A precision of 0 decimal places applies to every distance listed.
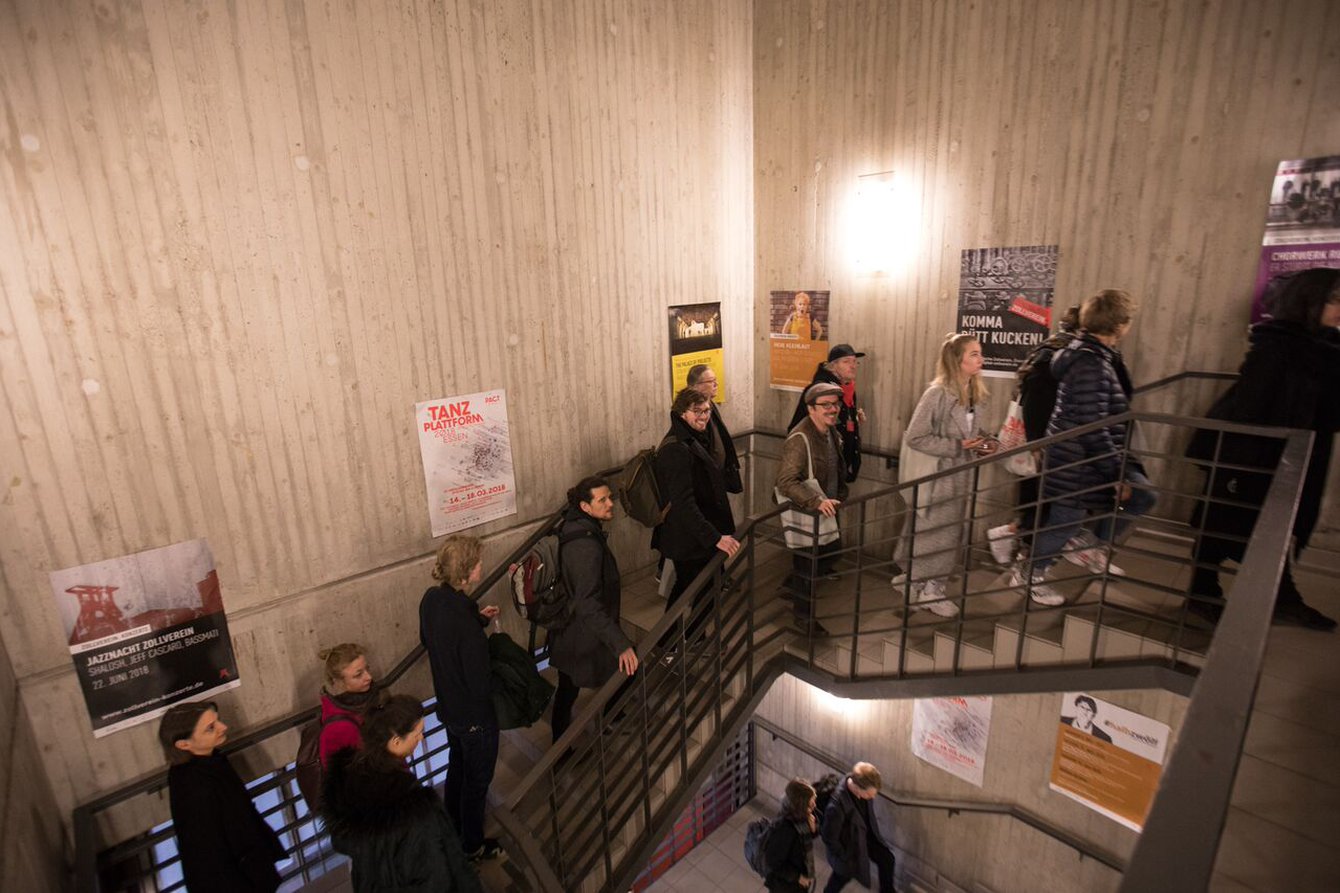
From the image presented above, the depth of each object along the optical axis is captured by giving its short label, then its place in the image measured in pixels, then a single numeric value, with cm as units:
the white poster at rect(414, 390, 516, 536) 427
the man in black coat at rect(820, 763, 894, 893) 521
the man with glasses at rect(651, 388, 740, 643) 394
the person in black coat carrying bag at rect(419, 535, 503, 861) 326
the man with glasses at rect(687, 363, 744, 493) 467
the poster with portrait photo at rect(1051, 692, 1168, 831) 421
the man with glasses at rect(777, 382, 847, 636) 390
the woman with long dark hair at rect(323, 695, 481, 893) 242
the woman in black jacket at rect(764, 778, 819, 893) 495
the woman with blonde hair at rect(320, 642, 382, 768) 316
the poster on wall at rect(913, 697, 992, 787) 509
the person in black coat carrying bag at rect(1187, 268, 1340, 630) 290
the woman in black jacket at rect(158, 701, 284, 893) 281
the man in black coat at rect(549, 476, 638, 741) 350
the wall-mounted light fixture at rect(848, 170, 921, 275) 509
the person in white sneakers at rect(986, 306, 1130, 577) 362
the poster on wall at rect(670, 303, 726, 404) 559
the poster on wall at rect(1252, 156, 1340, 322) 343
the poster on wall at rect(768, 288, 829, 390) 577
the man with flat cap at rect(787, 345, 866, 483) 485
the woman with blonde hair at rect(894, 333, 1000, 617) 404
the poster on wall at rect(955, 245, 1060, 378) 448
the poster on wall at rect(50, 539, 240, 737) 319
